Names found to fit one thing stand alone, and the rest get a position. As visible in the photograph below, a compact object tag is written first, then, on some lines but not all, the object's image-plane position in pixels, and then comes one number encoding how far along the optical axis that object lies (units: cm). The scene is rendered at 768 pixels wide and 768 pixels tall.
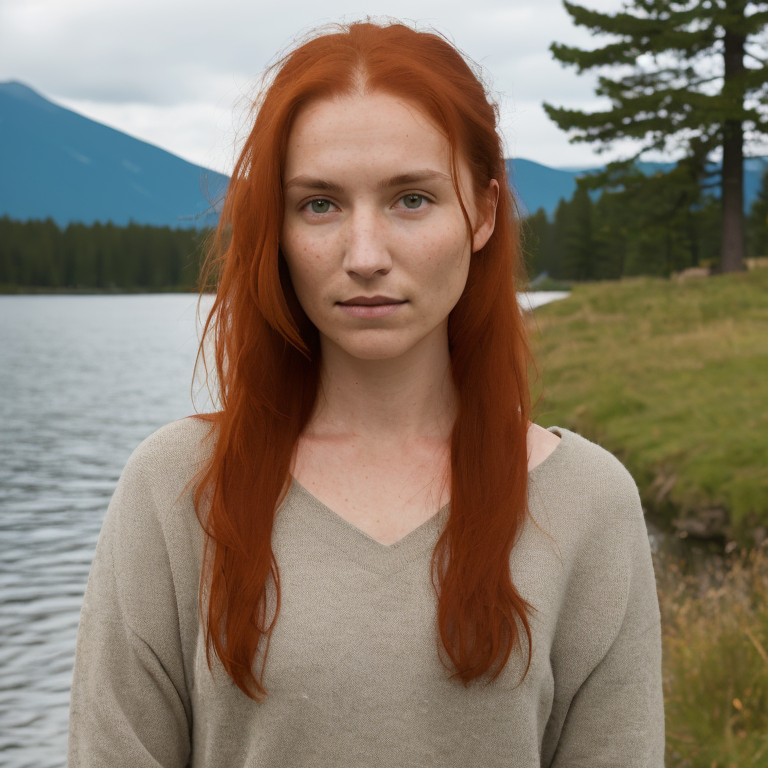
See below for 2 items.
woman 175
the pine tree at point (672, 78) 2261
